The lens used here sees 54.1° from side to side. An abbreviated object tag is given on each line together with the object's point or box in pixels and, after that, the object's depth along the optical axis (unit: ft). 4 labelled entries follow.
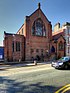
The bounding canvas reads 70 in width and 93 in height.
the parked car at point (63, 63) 26.24
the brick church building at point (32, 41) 48.37
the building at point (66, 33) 61.16
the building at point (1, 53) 45.10
